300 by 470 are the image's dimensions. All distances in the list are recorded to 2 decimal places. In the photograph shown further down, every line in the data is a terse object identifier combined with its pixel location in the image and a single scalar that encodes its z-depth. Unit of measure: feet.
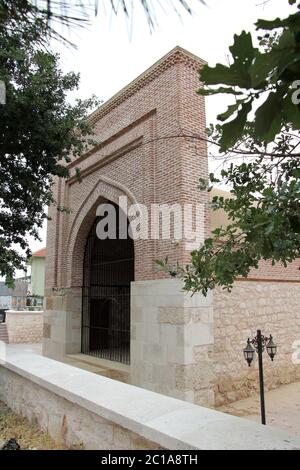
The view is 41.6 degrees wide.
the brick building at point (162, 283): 23.36
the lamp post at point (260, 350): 19.64
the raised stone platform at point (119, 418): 7.21
